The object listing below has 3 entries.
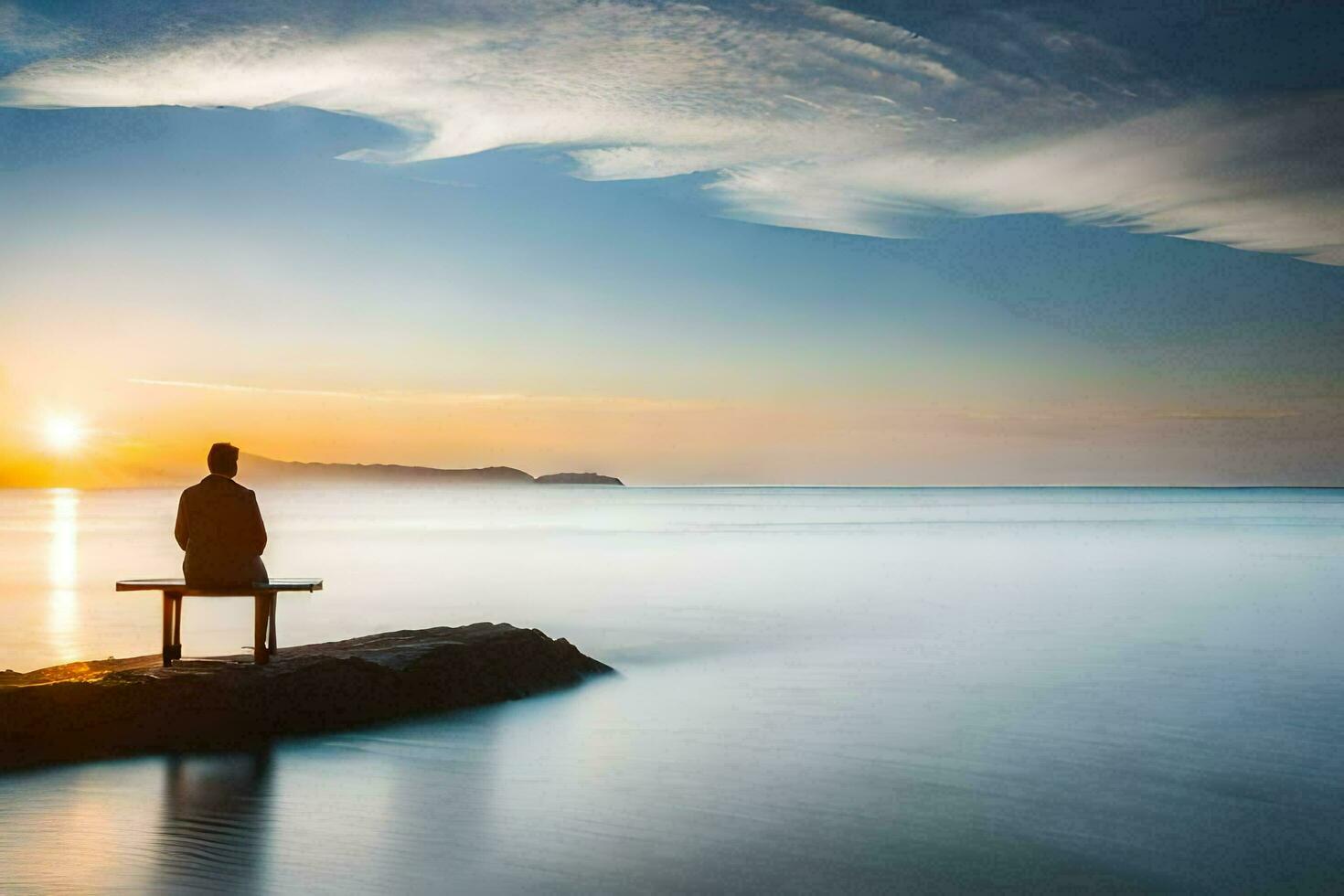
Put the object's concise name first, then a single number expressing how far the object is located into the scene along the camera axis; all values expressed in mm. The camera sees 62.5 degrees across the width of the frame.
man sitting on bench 10836
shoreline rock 9867
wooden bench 10719
